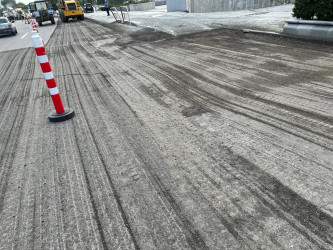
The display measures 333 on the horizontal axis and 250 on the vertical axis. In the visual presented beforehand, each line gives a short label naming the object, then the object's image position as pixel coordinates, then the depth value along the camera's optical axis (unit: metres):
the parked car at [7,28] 21.72
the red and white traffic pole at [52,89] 4.39
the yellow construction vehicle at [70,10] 29.50
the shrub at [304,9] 9.03
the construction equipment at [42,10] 28.70
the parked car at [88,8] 55.28
